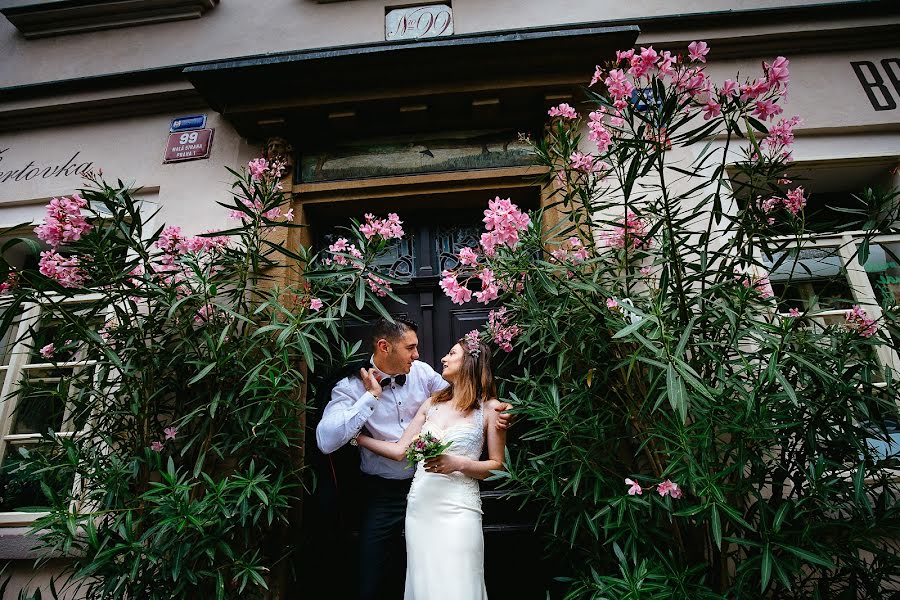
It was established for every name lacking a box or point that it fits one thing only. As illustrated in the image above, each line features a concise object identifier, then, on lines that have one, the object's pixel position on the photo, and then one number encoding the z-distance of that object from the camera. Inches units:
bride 91.7
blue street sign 149.0
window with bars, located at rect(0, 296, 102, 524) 131.2
